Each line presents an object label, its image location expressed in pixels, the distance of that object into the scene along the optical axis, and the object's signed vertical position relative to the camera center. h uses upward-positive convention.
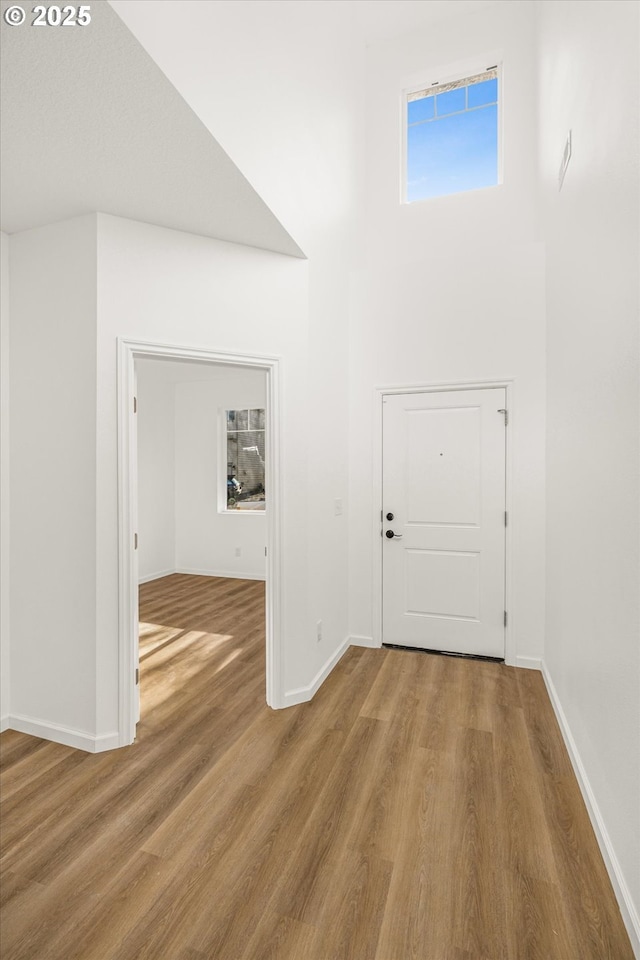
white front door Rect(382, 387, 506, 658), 3.48 -0.39
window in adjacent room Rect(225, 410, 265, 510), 6.52 +0.09
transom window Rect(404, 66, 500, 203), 3.81 +2.77
